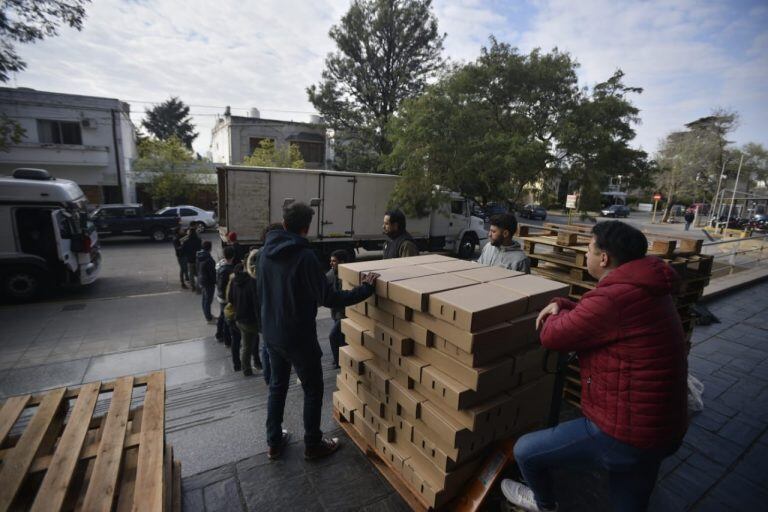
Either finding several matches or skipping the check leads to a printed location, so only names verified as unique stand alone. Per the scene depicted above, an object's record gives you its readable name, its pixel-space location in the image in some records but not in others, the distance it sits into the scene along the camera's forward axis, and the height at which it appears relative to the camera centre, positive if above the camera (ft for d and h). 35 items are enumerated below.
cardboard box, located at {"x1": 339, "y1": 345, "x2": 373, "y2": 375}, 10.08 -4.91
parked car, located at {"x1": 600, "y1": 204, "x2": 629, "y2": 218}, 134.10 -4.90
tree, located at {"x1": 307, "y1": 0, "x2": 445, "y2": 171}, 71.77 +23.89
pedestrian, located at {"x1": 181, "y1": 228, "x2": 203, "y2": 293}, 28.09 -5.69
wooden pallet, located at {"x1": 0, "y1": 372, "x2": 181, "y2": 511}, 6.03 -5.27
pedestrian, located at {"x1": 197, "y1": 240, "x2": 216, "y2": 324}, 21.12 -5.58
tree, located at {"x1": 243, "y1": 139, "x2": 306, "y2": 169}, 69.39 +4.59
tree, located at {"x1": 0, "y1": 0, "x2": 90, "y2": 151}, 27.06 +10.59
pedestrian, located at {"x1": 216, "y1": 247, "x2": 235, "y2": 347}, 17.29 -4.48
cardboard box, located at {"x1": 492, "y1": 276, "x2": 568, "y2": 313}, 8.36 -2.26
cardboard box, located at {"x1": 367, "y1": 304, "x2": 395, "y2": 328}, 9.12 -3.33
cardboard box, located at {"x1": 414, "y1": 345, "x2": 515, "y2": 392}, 7.18 -3.70
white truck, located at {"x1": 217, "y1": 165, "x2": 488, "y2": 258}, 33.58 -2.45
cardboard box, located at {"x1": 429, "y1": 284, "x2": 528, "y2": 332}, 6.98 -2.30
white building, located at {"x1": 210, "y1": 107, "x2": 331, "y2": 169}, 88.48 +11.12
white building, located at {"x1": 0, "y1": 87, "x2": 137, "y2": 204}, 61.11 +5.62
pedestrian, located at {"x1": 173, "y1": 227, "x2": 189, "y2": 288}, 29.19 -6.34
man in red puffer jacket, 5.71 -2.73
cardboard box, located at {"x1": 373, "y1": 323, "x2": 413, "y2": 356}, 8.58 -3.69
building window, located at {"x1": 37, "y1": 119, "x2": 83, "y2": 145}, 63.05 +6.83
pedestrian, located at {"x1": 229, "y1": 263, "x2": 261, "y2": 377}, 14.42 -5.05
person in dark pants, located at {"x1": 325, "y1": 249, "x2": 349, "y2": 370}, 15.06 -6.02
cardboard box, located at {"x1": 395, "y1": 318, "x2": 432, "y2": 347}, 8.06 -3.28
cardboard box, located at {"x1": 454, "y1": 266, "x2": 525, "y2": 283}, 9.58 -2.27
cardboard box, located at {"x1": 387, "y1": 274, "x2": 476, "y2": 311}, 7.89 -2.28
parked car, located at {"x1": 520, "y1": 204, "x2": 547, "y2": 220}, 115.65 -5.70
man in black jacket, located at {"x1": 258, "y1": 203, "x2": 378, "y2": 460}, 9.02 -3.22
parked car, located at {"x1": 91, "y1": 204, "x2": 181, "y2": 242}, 51.67 -6.91
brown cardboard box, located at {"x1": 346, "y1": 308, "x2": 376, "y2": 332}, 9.91 -3.80
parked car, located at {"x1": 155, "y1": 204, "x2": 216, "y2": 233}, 57.88 -6.07
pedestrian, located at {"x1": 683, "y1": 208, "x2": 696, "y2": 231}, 94.58 -4.38
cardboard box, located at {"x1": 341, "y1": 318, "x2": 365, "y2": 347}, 10.20 -4.20
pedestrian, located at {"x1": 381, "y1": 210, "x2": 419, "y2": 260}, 14.76 -2.09
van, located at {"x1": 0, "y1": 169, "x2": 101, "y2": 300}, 24.94 -4.66
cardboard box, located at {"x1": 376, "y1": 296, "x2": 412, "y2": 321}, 8.51 -2.93
